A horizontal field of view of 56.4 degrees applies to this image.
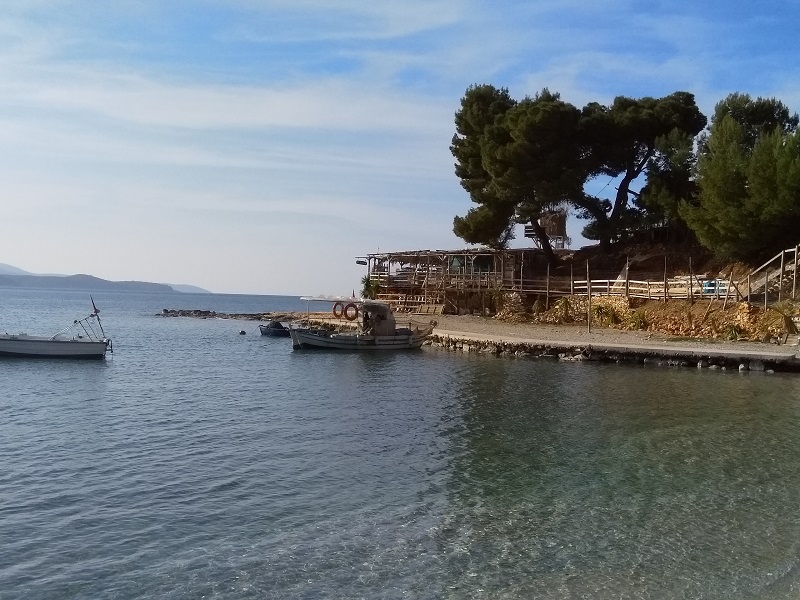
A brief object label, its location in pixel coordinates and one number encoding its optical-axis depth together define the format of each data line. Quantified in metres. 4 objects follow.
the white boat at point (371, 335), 42.25
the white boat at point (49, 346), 37.25
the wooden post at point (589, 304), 41.57
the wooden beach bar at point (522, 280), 38.34
